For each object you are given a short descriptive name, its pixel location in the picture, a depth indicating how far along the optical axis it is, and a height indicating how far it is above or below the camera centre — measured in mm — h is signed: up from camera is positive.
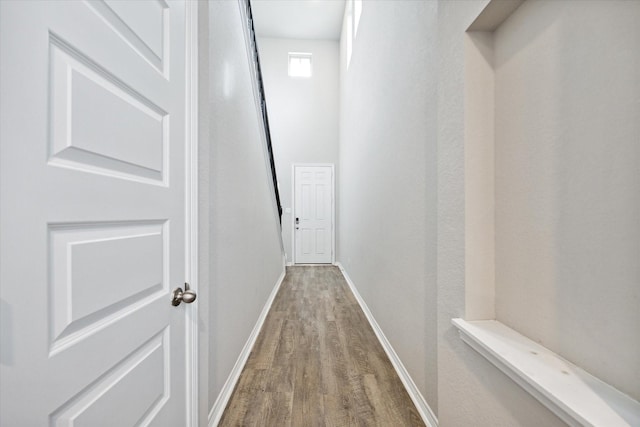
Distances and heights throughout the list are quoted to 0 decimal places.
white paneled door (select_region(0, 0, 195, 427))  443 +7
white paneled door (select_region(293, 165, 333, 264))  5496 -36
